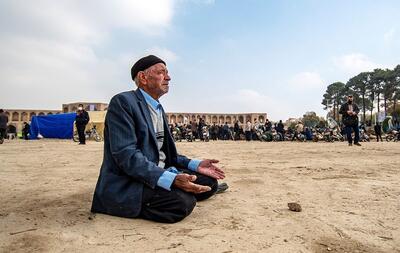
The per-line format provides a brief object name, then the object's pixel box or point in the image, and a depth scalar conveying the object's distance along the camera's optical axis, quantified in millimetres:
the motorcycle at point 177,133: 20555
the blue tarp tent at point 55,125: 21484
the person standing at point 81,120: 12984
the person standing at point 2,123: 14039
